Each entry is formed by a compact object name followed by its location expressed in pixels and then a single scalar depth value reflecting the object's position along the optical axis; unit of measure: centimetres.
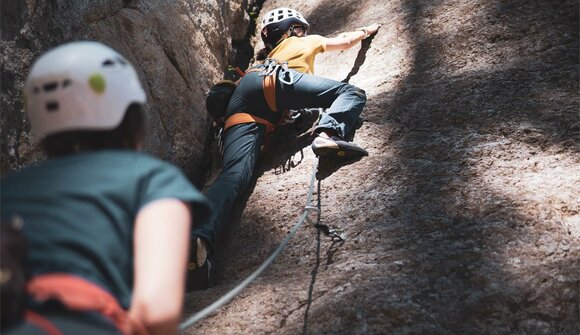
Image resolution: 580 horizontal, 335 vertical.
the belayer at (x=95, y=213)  142
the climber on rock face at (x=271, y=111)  483
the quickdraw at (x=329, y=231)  406
